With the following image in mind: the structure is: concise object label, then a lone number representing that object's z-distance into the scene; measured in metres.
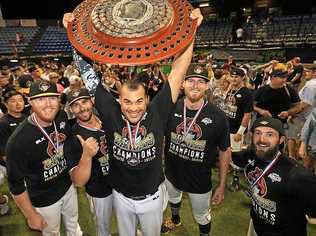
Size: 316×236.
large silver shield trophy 1.48
